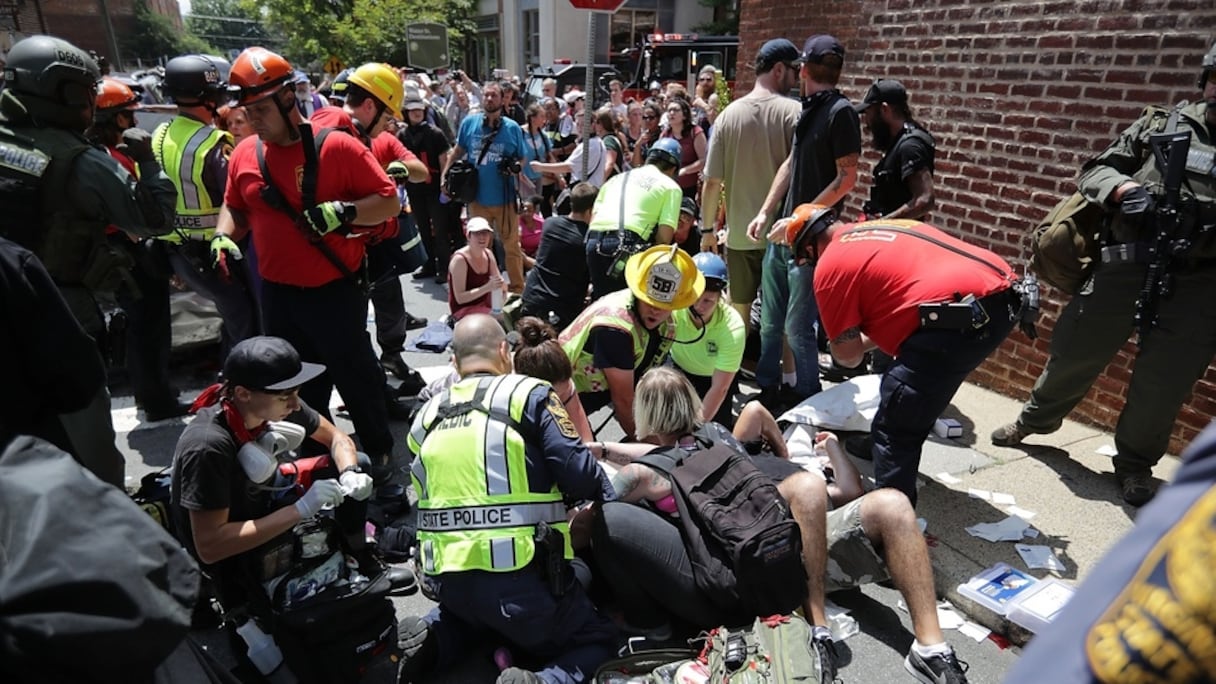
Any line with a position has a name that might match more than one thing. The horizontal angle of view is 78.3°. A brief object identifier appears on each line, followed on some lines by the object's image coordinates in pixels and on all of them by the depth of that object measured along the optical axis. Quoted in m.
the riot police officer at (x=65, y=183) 3.30
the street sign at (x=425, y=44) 16.23
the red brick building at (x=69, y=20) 31.14
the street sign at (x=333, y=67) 15.54
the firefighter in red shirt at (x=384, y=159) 4.13
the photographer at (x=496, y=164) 6.92
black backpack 2.61
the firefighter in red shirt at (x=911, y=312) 3.09
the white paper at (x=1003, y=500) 3.69
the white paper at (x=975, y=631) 2.97
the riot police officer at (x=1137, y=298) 3.28
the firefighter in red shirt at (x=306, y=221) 3.30
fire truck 16.09
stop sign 5.36
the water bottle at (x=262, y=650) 2.57
